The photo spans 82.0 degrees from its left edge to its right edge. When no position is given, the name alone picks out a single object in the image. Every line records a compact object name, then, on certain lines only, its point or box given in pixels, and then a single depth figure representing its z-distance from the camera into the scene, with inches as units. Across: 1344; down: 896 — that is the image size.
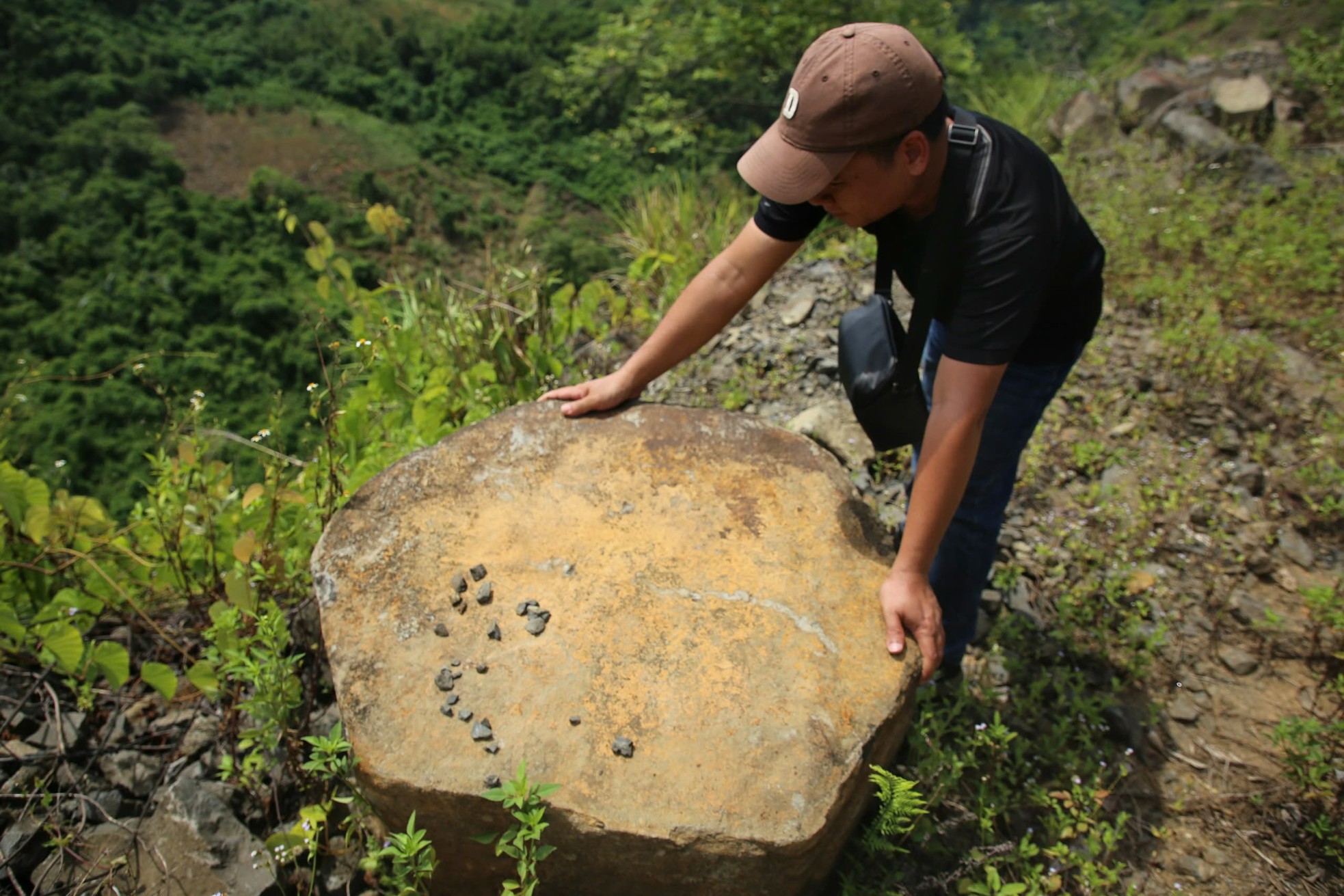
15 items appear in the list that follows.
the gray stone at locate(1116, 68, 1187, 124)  279.7
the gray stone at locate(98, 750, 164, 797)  81.4
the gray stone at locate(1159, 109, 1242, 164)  228.1
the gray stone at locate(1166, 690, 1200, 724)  99.2
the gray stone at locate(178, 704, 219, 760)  84.3
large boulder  61.2
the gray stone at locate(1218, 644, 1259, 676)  105.4
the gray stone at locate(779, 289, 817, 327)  167.8
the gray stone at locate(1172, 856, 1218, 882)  81.9
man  59.0
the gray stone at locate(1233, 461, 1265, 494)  130.5
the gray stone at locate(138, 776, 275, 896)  68.6
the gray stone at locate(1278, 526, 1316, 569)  119.9
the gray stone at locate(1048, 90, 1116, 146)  271.3
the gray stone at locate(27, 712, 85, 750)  82.0
